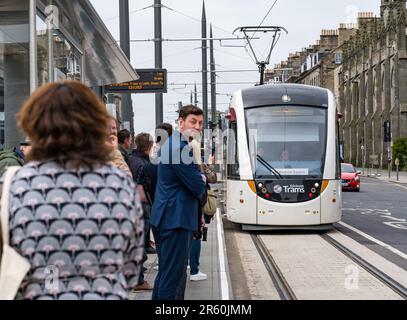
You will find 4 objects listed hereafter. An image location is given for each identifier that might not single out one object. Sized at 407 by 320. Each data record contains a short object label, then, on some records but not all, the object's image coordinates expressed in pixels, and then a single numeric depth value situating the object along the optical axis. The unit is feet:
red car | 113.80
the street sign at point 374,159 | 244.22
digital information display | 66.95
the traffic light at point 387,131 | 194.70
